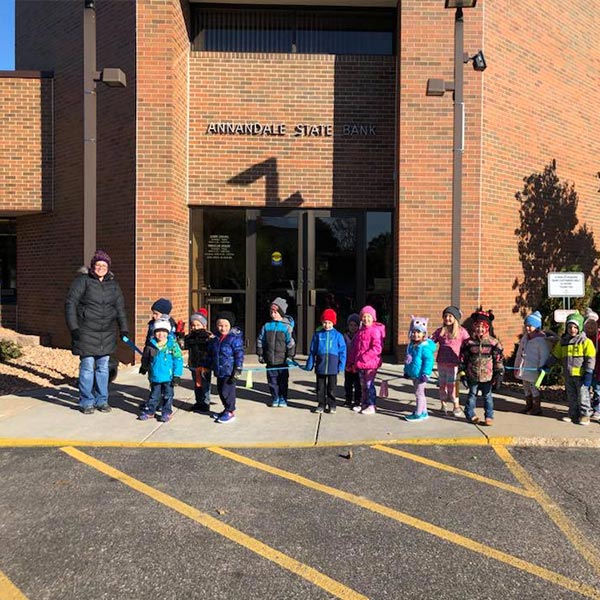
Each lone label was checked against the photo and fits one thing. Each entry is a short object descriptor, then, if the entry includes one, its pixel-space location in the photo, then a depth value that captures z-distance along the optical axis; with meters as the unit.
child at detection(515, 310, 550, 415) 6.48
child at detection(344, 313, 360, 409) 6.86
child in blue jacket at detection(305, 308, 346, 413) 6.52
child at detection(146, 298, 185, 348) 6.34
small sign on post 7.27
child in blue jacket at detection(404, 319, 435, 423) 6.29
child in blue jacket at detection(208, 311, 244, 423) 6.09
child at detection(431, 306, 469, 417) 6.46
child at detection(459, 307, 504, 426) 6.08
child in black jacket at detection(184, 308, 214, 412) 6.47
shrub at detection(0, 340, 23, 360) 9.61
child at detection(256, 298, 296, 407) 6.66
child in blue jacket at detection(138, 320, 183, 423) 6.14
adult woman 6.39
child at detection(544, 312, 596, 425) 6.13
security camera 7.49
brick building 9.57
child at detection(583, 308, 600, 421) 6.34
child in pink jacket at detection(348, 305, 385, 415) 6.55
